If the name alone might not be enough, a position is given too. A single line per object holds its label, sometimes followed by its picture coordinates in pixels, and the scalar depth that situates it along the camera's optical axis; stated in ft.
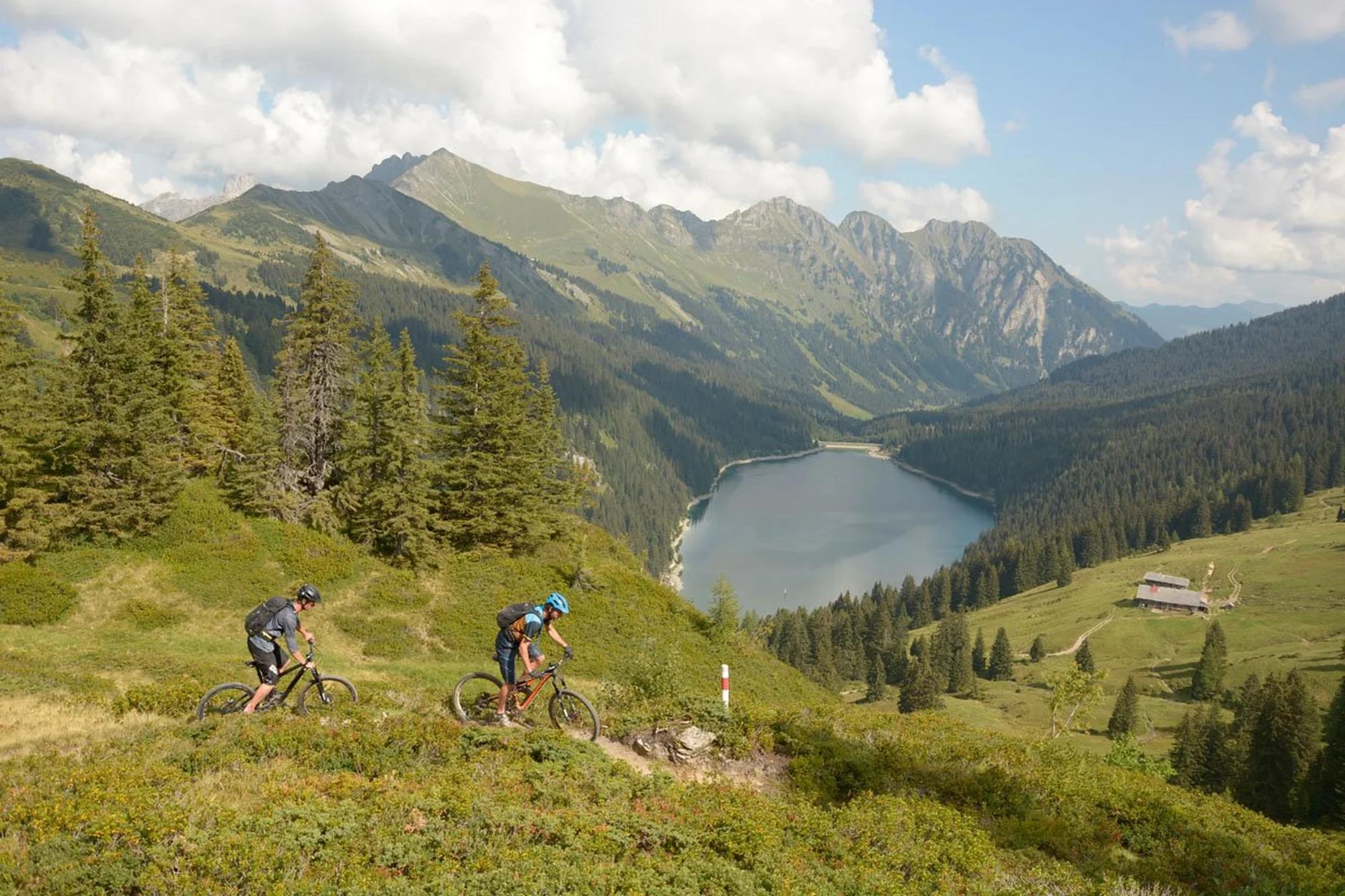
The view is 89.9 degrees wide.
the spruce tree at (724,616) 127.75
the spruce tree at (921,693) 280.31
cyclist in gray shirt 45.93
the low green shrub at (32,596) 84.33
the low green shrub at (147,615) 88.33
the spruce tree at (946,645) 333.21
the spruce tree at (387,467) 114.32
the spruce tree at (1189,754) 185.53
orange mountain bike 48.52
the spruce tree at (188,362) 122.93
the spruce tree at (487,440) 124.88
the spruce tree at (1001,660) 333.01
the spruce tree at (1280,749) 165.78
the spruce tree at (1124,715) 237.86
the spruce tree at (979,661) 345.51
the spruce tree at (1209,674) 279.90
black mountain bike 47.14
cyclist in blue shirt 46.78
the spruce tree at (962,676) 316.60
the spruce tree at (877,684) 326.85
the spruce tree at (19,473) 92.73
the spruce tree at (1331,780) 134.31
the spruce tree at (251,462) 112.57
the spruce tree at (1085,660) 320.09
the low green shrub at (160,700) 49.03
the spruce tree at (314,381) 117.29
